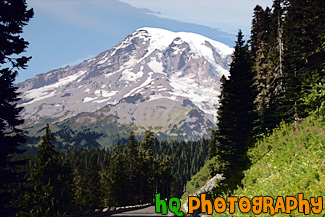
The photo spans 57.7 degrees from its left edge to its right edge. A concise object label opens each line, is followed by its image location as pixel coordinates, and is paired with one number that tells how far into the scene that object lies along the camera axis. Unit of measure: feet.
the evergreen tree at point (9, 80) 48.34
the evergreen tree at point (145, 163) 218.18
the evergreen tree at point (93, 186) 237.45
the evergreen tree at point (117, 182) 210.38
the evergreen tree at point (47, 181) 116.37
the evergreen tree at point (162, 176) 264.52
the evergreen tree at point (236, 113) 78.79
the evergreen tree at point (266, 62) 95.19
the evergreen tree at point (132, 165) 215.72
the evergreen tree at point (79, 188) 239.09
